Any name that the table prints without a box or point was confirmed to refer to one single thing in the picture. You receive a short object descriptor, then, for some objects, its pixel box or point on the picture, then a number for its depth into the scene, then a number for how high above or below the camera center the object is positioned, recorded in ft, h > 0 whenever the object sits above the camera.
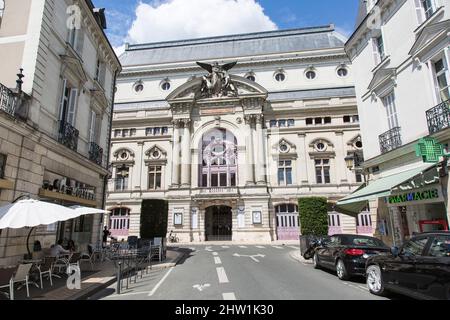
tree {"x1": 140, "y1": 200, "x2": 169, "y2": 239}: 51.72 +1.28
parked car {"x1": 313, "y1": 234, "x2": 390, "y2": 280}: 28.48 -2.80
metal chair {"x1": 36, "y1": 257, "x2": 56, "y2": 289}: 27.40 -3.57
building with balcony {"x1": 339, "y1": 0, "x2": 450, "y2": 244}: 34.68 +16.09
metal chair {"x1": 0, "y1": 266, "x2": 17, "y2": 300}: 20.61 -3.37
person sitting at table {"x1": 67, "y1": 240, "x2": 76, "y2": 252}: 41.41 -2.57
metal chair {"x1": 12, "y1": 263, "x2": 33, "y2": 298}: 22.74 -3.51
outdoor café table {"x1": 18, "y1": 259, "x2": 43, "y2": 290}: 28.84 -3.52
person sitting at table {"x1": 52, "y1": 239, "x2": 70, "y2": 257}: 34.09 -2.66
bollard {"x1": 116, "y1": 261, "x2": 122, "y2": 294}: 25.38 -4.84
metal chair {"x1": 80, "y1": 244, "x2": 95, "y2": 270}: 41.19 -4.10
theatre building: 105.91 +28.72
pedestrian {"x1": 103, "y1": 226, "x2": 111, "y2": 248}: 67.47 -1.58
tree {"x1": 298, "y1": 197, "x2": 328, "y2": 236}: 64.64 +2.04
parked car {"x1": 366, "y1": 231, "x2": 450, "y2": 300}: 16.61 -2.81
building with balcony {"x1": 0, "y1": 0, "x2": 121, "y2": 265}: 31.22 +15.08
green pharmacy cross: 32.94 +8.11
